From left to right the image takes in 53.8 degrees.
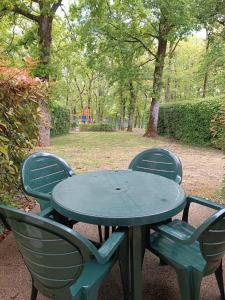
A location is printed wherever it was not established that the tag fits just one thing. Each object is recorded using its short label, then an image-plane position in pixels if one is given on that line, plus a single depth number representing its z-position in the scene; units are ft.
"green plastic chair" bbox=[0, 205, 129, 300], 3.55
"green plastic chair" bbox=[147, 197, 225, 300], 4.03
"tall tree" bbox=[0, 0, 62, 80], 24.30
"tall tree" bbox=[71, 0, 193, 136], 26.43
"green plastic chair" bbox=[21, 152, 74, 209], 6.89
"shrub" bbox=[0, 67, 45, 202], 7.51
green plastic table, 4.52
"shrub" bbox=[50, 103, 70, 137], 39.61
